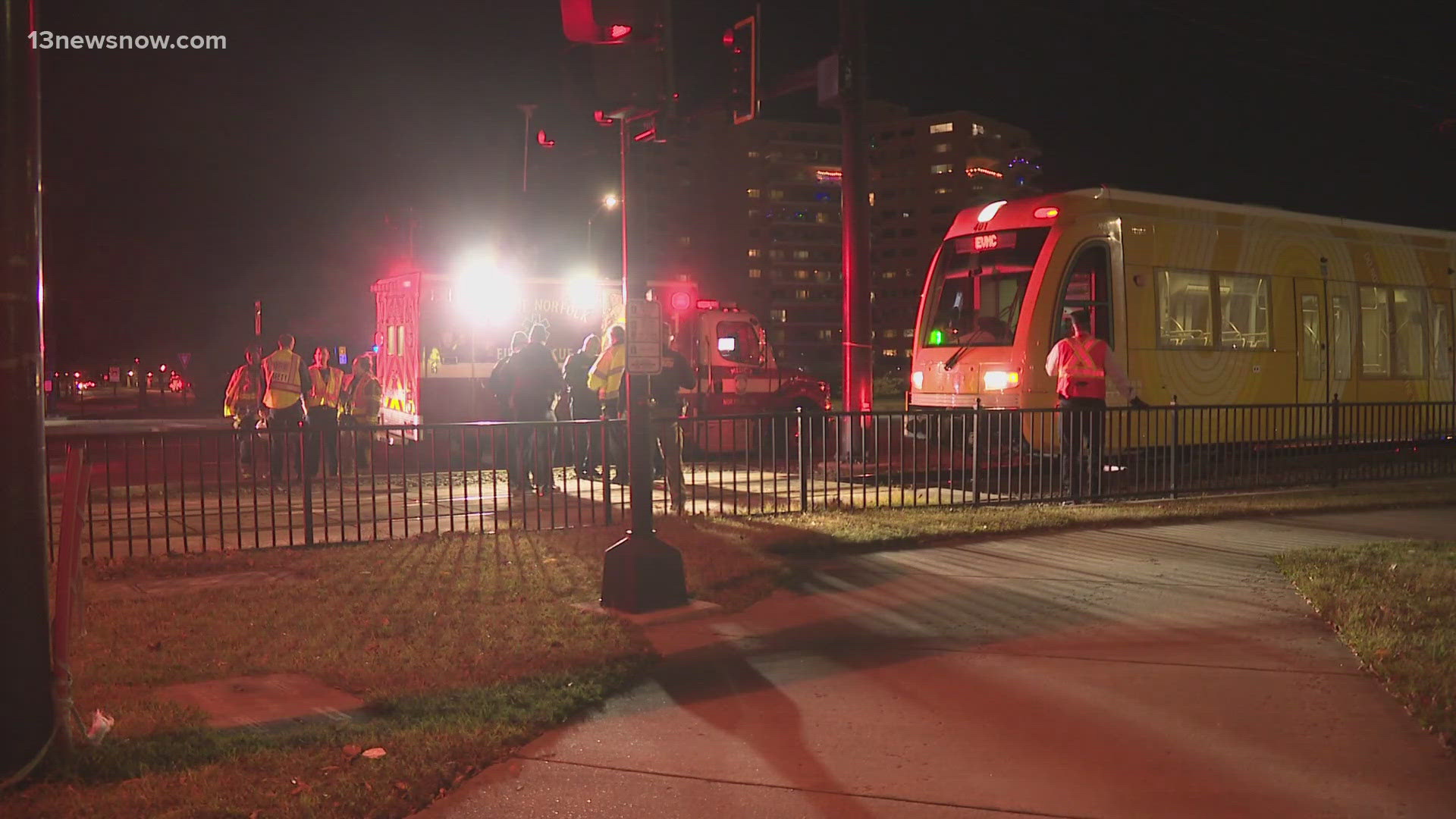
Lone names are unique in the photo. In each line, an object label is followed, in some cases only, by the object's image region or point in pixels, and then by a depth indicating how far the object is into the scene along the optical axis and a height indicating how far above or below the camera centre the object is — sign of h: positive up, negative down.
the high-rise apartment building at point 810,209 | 140.12 +20.15
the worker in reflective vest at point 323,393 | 16.22 -0.13
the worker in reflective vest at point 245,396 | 16.30 -0.15
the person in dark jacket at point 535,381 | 14.62 +0.00
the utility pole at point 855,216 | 16.59 +2.35
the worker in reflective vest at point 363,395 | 17.34 -0.18
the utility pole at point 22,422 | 4.40 -0.13
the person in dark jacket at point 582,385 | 15.05 -0.07
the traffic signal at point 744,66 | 14.36 +3.78
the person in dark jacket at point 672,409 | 12.30 -0.34
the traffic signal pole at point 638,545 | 7.59 -1.08
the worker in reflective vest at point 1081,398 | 12.77 -0.28
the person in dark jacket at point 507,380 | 14.73 +0.01
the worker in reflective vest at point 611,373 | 13.48 +0.07
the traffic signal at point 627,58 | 7.29 +2.03
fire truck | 18.34 +0.65
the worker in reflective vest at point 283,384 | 15.37 +0.01
